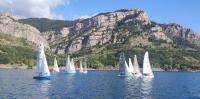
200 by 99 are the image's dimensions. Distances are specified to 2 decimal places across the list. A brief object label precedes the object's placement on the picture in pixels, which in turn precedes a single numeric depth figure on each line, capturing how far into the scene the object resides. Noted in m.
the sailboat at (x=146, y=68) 107.76
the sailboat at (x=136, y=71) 116.40
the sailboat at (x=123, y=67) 113.02
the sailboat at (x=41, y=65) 91.07
